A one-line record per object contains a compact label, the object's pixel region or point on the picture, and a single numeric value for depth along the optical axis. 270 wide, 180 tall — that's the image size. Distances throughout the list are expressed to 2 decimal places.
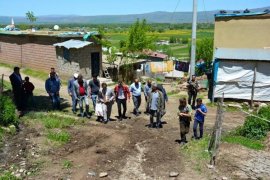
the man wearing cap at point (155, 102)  8.44
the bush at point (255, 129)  7.95
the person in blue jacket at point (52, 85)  9.62
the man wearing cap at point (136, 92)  9.75
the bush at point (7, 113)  8.28
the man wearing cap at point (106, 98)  9.15
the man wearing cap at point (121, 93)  9.36
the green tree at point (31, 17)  36.99
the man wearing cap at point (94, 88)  9.26
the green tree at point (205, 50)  28.32
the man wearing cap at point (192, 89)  10.75
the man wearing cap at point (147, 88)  9.56
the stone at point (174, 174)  6.14
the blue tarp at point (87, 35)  16.90
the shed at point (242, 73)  11.38
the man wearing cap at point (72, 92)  9.37
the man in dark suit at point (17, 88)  9.32
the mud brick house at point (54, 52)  16.04
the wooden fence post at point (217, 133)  6.55
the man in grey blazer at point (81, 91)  9.28
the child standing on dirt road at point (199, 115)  7.53
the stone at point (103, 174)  6.11
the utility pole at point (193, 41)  13.43
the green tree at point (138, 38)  18.23
